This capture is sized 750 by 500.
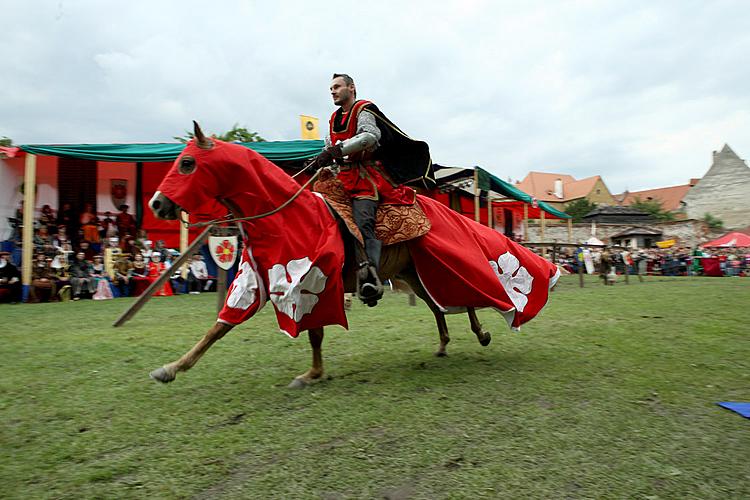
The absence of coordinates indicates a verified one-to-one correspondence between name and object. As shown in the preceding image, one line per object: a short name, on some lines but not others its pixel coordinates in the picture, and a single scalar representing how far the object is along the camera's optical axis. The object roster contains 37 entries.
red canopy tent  29.91
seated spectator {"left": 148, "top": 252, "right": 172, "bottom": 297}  12.12
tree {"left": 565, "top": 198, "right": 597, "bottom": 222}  57.75
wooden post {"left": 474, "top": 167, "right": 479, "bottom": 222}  14.43
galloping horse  3.18
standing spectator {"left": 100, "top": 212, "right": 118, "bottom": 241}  12.89
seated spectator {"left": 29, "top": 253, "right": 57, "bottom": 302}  10.45
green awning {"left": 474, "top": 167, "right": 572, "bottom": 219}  14.89
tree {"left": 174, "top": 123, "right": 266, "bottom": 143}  23.23
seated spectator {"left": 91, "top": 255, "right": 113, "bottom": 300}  11.20
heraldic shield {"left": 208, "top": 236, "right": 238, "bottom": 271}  7.78
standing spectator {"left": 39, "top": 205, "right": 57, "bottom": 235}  11.99
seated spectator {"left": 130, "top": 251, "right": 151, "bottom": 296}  11.99
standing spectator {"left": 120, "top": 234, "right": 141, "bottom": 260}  12.76
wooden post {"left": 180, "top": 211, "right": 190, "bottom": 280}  12.58
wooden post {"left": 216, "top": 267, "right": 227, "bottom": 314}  7.52
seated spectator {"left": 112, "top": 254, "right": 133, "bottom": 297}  11.70
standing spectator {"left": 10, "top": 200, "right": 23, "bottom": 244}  11.40
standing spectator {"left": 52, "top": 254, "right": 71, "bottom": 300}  10.69
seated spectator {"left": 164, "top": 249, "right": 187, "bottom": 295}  12.51
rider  3.66
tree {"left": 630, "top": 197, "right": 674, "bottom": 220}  59.21
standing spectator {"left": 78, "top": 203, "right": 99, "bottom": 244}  12.55
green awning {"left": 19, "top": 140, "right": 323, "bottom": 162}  10.71
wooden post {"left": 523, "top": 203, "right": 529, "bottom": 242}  19.73
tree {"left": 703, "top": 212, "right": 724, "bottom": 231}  49.97
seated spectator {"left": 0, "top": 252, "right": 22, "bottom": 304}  10.20
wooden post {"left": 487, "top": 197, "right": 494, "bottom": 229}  17.45
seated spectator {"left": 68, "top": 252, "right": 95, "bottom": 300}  10.91
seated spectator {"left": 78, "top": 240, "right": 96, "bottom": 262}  12.24
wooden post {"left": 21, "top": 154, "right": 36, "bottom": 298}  10.42
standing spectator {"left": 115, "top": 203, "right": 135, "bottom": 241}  13.16
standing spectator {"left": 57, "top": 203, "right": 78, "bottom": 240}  12.35
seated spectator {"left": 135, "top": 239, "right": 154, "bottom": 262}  12.62
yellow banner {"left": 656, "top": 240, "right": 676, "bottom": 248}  36.12
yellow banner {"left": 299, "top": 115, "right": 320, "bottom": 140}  18.41
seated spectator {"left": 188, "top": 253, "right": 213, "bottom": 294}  12.90
